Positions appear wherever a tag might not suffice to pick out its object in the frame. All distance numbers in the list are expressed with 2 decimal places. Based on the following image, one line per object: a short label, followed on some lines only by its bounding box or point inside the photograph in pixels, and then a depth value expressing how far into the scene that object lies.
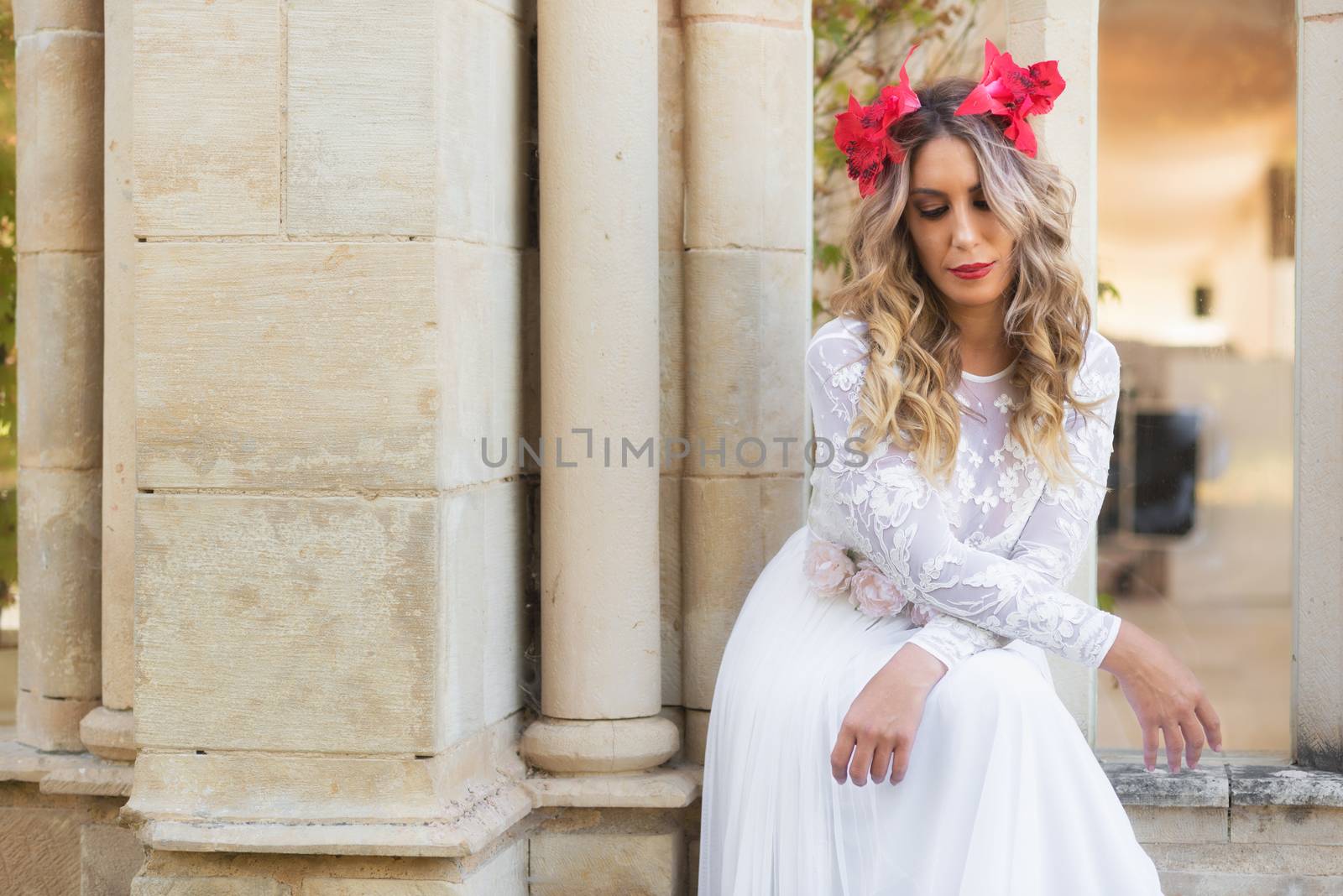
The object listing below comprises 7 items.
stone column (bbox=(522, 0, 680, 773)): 2.29
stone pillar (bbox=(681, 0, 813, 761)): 2.44
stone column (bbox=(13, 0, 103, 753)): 2.52
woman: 1.75
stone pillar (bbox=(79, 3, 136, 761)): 2.38
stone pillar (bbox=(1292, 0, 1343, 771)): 2.42
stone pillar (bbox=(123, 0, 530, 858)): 2.02
